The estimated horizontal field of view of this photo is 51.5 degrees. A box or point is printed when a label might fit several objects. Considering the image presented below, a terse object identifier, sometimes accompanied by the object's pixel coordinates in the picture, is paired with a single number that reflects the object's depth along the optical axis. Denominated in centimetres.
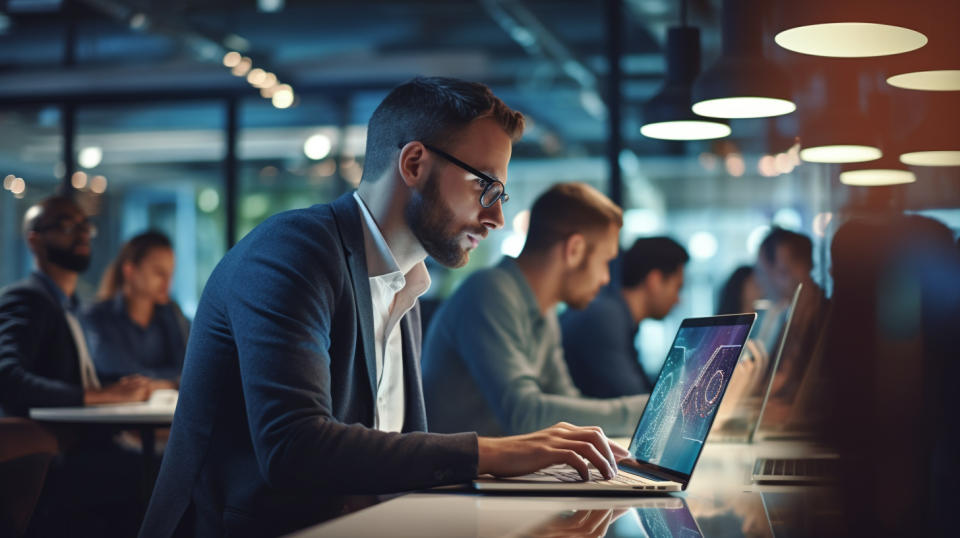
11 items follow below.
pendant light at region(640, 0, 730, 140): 329
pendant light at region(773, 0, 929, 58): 208
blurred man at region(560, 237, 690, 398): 361
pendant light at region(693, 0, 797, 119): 282
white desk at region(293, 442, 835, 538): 121
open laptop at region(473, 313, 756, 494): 154
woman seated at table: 498
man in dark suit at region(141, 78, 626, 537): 145
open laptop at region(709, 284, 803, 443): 252
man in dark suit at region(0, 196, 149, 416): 368
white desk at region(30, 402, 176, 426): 338
